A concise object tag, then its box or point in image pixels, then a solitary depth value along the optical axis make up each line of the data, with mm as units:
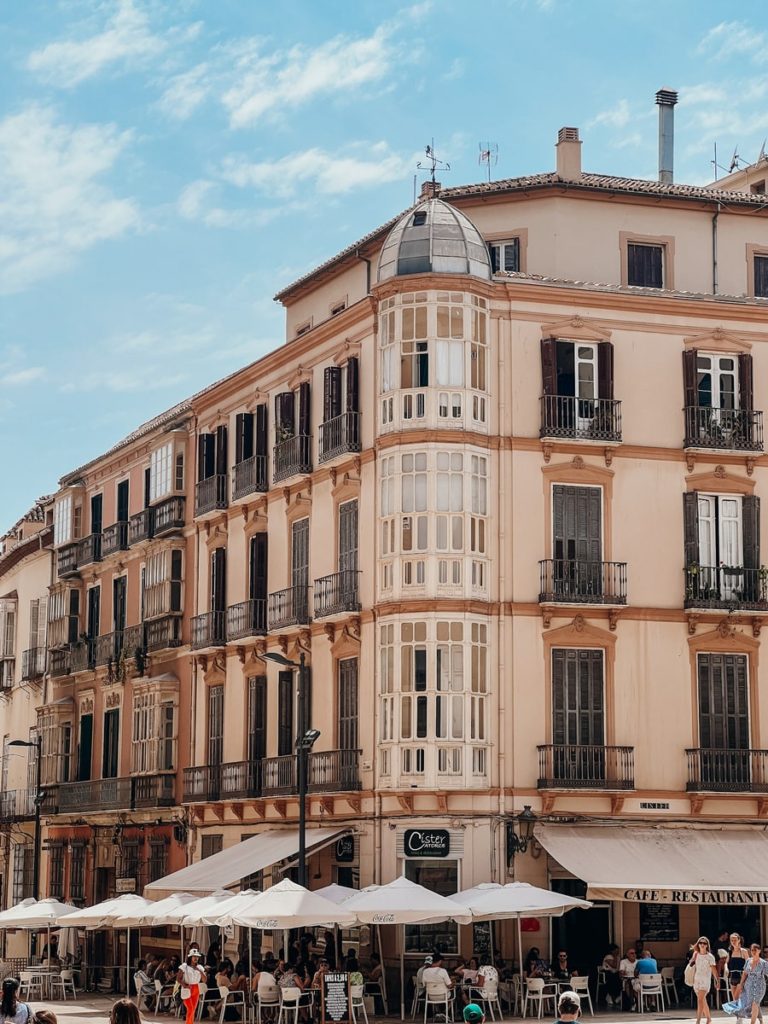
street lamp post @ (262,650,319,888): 37125
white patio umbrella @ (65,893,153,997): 42156
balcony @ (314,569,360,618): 42625
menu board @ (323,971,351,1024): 34281
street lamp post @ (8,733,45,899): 59147
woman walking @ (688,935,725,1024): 32062
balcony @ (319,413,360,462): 43156
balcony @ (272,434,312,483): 45812
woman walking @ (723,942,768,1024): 29703
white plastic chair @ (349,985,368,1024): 35844
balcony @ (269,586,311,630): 45125
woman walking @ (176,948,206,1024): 34844
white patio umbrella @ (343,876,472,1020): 34656
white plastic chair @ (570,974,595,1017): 37094
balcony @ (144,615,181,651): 53094
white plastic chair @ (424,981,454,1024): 36062
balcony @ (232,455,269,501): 48188
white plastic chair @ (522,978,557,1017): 36750
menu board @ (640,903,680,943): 40125
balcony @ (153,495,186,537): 53500
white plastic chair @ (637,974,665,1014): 37750
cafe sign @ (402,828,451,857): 39562
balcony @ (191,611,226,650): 49688
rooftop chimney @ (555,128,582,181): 45562
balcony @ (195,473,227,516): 50875
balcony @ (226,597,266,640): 47281
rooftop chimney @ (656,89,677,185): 50688
